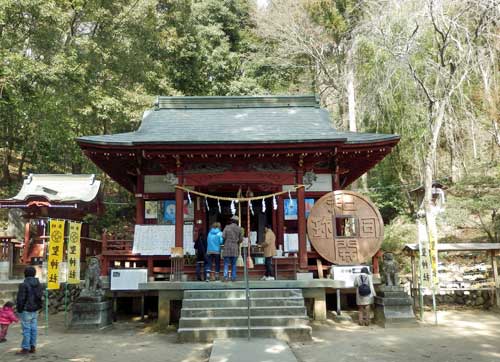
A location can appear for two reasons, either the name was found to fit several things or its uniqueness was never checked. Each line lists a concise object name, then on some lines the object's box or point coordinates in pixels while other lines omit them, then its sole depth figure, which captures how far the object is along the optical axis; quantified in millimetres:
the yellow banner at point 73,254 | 10586
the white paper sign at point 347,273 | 10828
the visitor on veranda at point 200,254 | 11147
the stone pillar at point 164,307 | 10273
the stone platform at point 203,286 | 10109
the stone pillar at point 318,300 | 10695
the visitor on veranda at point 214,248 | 10594
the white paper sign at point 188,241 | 11852
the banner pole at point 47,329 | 9859
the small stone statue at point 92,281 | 10312
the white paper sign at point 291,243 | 12062
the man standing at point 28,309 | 7625
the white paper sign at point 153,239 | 11703
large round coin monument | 11578
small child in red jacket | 8594
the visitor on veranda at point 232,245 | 10383
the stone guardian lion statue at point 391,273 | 10539
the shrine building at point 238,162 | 11086
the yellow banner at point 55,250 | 9977
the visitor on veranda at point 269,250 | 10883
